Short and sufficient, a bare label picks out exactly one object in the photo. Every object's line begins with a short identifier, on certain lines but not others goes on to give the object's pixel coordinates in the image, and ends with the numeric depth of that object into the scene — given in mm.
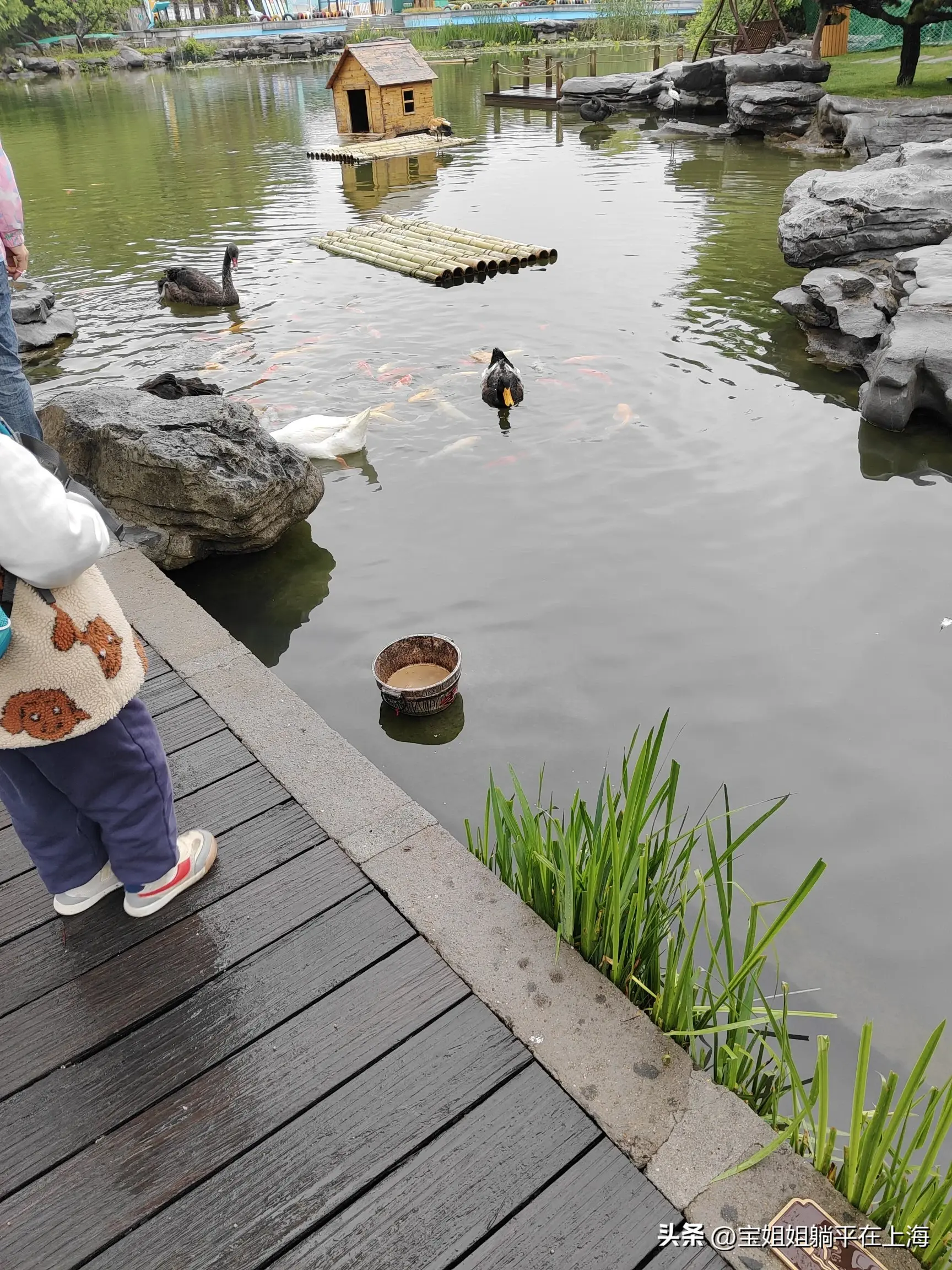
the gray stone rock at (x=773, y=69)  19797
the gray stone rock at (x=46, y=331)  9375
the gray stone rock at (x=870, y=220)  9016
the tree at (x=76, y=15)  53781
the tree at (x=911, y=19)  17188
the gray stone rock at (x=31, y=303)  9602
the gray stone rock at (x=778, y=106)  18984
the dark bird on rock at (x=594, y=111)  23250
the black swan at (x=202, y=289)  10211
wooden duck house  20469
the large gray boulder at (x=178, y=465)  4812
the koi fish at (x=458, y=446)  6730
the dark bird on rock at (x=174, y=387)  6012
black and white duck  7199
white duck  6570
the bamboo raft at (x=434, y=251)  10961
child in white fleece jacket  1771
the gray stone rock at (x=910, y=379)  6625
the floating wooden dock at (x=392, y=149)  18844
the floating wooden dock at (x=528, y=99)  26000
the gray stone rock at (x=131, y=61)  48938
